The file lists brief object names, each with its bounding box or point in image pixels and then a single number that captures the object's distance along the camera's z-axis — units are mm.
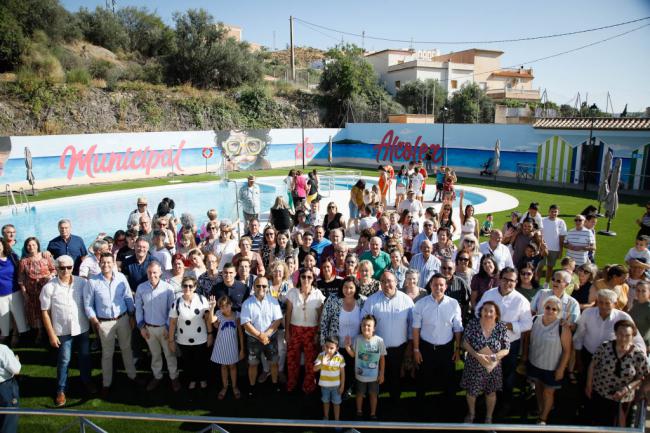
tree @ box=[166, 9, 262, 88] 39438
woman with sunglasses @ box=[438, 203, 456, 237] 8391
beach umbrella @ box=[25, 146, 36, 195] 18594
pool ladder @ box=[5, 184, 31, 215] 16812
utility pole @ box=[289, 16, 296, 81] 46175
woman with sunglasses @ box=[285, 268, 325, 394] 5086
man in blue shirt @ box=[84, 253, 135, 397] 5250
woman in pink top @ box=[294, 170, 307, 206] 13023
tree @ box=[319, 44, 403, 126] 39262
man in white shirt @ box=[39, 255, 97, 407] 5074
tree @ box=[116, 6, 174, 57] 44812
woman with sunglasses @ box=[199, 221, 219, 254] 7297
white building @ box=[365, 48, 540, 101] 50469
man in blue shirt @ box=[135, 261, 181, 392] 5270
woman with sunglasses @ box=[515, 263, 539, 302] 5262
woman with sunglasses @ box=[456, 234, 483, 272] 6314
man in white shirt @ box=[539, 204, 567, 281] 8418
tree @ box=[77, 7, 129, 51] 42438
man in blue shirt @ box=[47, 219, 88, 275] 6797
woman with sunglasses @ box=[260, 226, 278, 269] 7035
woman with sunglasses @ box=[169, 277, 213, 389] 5168
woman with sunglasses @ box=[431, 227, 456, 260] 6645
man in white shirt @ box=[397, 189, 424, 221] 9711
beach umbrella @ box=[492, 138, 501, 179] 22125
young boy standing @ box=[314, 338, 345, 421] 4582
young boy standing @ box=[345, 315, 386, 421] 4625
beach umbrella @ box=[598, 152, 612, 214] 12984
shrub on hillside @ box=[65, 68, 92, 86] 29688
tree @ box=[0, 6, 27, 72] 30328
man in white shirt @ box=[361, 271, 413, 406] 4852
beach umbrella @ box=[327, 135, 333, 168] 31125
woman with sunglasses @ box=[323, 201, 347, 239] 8641
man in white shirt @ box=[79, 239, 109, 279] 6320
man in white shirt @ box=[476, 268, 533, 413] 4672
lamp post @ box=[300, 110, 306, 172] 29873
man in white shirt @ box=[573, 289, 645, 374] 4406
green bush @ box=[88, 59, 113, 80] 34812
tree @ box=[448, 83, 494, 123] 43625
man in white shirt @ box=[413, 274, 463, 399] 4770
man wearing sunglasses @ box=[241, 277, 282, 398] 5047
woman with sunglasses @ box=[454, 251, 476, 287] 5789
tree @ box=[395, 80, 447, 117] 46031
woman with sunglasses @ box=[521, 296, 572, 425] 4402
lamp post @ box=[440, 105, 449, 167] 28450
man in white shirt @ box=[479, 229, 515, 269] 6473
